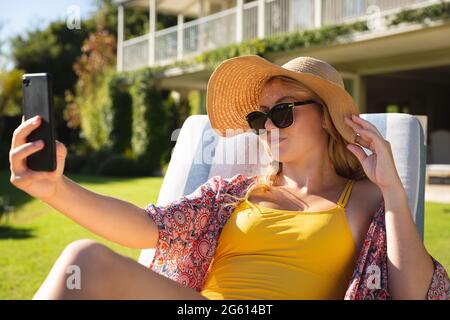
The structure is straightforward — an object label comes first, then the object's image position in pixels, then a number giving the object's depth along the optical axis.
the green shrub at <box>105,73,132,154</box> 17.42
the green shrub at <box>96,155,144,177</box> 14.60
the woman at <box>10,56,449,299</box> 1.60
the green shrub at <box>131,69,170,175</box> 16.05
